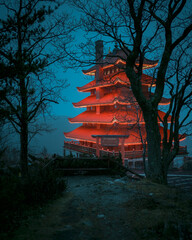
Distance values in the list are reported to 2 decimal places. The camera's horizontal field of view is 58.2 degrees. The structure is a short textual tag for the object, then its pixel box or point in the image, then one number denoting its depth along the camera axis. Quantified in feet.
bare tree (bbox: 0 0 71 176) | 14.48
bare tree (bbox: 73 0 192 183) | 20.54
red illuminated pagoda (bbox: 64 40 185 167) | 61.62
